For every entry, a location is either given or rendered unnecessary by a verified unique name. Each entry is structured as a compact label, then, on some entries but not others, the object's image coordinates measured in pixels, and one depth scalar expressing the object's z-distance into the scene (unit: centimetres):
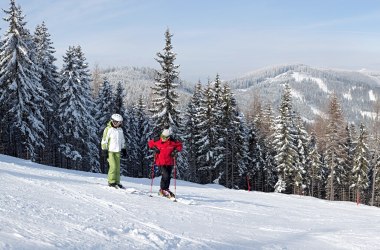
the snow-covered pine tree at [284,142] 4597
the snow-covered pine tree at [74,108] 3762
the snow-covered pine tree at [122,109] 4491
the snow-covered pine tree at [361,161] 5334
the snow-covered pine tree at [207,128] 4253
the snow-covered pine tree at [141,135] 5244
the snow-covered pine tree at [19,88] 3142
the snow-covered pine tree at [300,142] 5212
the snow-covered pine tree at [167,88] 3534
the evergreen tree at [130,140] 4702
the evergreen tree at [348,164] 5772
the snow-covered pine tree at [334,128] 4528
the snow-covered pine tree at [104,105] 4500
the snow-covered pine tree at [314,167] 5638
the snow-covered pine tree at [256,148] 5164
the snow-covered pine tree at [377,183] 5108
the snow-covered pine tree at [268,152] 5319
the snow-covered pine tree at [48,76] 3938
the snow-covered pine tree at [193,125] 4739
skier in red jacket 1139
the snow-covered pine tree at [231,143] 4272
